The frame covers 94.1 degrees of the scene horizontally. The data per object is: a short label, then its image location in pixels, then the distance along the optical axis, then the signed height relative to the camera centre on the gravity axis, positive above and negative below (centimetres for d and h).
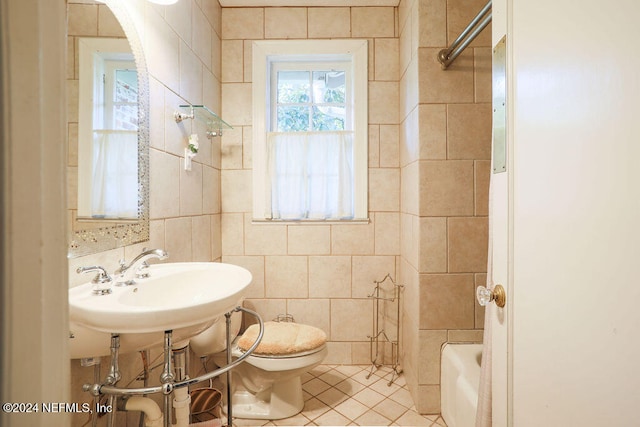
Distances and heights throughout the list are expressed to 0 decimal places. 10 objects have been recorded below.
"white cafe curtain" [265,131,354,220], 210 +27
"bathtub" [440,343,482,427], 129 -80
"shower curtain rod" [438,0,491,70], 117 +78
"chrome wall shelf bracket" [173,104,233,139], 147 +53
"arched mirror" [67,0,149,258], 91 +28
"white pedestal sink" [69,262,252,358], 70 -27
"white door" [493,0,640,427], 41 +0
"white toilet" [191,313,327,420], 149 -77
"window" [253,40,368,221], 209 +39
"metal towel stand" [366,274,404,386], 208 -85
